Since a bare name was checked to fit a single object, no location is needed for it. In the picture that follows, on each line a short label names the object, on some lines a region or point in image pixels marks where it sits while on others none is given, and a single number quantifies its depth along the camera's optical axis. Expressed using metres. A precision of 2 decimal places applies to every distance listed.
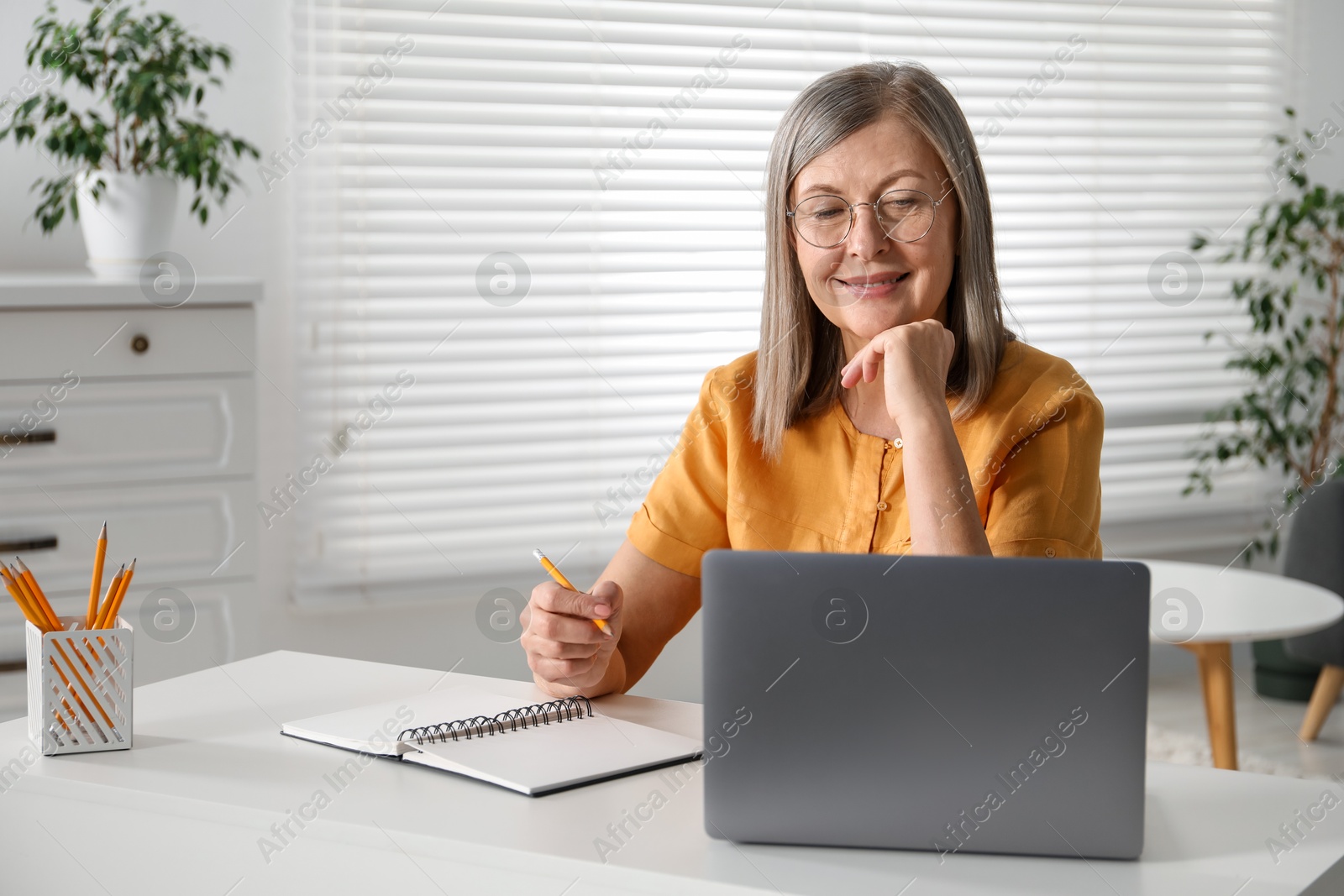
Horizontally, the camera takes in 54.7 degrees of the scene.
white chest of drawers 2.48
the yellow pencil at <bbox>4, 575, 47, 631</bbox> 1.25
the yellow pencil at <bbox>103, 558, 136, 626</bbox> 1.28
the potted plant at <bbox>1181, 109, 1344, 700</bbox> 4.23
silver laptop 0.96
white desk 0.96
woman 1.46
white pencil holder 1.24
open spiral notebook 1.16
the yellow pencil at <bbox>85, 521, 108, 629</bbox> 1.28
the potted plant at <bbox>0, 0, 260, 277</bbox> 2.72
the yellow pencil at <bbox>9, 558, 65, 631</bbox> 1.26
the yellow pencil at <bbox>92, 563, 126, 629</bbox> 1.28
